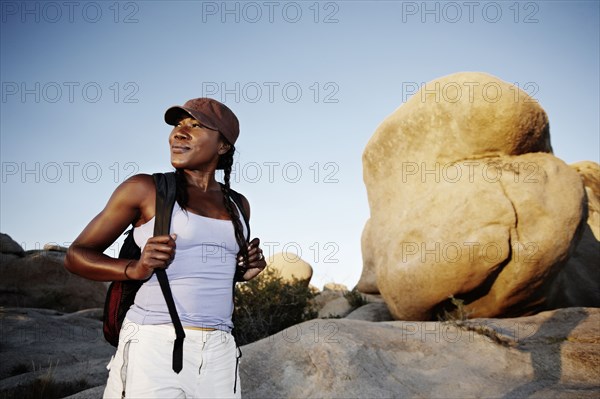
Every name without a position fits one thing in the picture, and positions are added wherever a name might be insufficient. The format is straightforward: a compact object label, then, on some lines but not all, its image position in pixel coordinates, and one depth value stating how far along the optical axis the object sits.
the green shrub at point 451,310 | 8.46
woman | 1.80
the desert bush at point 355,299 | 13.15
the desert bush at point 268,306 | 10.27
